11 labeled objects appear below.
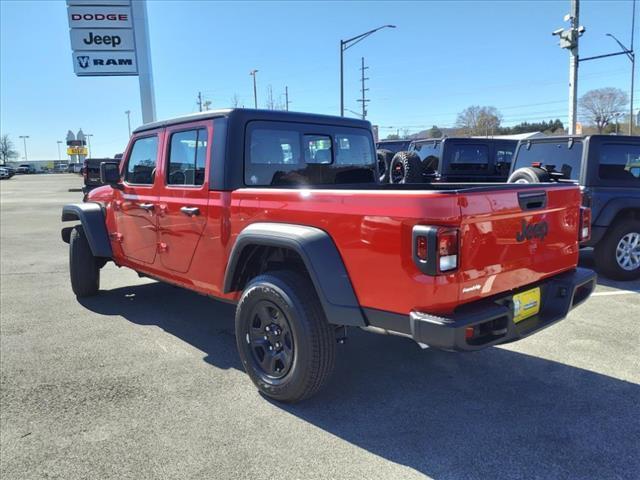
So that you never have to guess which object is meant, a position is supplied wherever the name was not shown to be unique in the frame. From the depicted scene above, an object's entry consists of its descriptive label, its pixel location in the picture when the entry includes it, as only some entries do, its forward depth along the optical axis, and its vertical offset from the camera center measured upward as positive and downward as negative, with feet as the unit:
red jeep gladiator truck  8.23 -1.69
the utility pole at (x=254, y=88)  129.59 +19.04
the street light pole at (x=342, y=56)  65.41 +15.05
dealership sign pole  49.44 +12.68
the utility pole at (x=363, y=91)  205.86 +27.70
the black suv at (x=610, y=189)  20.79 -1.62
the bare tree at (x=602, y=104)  218.18 +20.52
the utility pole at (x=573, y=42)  46.96 +10.44
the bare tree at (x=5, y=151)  397.19 +14.15
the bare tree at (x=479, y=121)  244.42 +16.81
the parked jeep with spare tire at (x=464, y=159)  33.96 -0.31
